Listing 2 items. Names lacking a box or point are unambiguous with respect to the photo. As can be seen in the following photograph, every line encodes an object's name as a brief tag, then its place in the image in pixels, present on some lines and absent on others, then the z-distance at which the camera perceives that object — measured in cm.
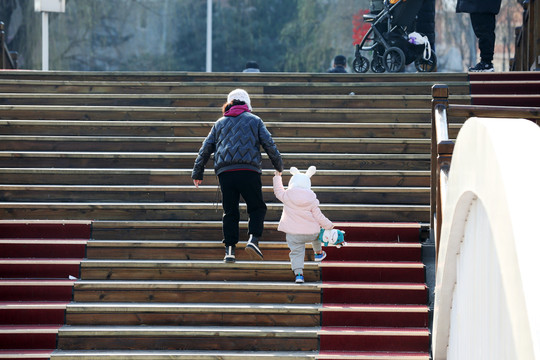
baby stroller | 2333
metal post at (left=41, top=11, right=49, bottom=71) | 3097
